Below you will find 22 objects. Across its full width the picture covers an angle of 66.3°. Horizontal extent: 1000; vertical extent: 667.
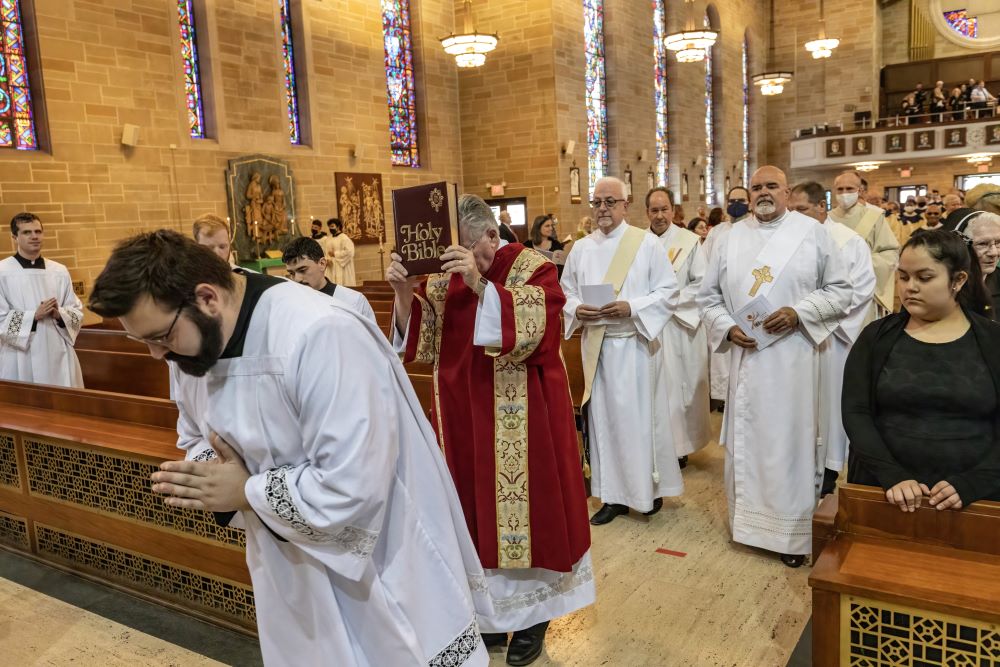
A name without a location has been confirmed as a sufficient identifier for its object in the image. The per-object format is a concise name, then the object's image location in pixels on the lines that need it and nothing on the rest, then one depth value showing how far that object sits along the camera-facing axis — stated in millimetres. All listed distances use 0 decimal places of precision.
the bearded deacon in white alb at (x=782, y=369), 3715
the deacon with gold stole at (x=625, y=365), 4215
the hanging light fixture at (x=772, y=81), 20016
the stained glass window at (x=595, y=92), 16062
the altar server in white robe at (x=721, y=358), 6551
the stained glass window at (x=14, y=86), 8562
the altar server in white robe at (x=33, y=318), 5301
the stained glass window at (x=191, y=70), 10445
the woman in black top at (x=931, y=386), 2383
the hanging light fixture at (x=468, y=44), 11739
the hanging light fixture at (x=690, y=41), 14094
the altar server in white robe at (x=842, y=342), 4086
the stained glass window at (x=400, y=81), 13727
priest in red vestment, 2781
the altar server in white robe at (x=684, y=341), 5164
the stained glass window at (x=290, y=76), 11844
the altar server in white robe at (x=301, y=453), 1553
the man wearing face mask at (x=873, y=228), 6152
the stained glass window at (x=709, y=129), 22391
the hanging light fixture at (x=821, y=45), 19578
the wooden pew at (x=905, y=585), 1922
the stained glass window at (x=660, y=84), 18984
